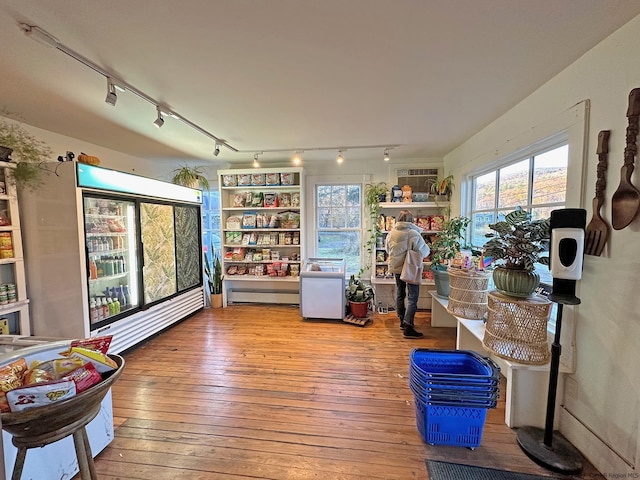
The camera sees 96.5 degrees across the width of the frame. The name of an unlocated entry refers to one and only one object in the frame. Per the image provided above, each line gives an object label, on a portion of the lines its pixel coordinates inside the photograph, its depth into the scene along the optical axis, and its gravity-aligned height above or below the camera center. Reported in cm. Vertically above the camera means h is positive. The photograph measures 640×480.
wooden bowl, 90 -65
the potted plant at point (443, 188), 412 +54
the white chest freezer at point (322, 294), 398 -97
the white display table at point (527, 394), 191 -115
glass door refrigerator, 259 -32
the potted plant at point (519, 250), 189 -17
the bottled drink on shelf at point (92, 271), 275 -46
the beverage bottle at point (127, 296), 325 -83
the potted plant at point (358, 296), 404 -104
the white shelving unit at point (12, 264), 249 -36
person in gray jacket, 355 -31
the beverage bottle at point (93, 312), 269 -84
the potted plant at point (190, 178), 444 +72
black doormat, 159 -141
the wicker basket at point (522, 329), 186 -69
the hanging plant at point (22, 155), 245 +61
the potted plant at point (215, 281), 475 -96
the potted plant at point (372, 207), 442 +29
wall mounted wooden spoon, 144 +24
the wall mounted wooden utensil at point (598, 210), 162 +9
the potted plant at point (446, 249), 349 -30
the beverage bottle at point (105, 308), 285 -85
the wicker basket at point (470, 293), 263 -63
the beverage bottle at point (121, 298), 318 -83
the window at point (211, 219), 514 +9
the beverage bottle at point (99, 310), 279 -85
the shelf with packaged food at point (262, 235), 461 -18
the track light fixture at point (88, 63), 150 +101
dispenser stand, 162 -136
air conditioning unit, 450 +75
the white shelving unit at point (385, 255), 429 -46
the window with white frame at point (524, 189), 216 +34
